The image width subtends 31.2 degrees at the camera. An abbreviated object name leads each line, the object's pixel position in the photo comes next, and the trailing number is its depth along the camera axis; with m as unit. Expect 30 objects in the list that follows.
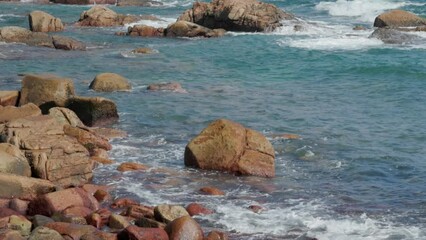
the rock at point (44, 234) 13.73
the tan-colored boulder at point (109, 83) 30.23
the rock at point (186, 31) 48.94
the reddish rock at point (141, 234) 14.30
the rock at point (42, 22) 48.09
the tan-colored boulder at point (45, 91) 24.92
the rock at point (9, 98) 24.92
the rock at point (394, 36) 44.20
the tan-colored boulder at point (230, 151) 20.05
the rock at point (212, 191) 18.27
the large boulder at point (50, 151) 18.31
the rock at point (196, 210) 16.70
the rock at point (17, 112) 21.93
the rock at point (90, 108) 24.64
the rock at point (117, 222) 15.34
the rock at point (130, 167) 20.17
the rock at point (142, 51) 41.22
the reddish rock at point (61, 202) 16.02
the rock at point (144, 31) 49.00
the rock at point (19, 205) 16.08
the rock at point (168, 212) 15.64
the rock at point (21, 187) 16.77
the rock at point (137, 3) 68.94
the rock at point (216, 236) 14.90
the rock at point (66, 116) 22.62
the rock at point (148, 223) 15.20
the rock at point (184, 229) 14.62
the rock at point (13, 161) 17.66
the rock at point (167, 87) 31.19
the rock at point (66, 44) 41.44
